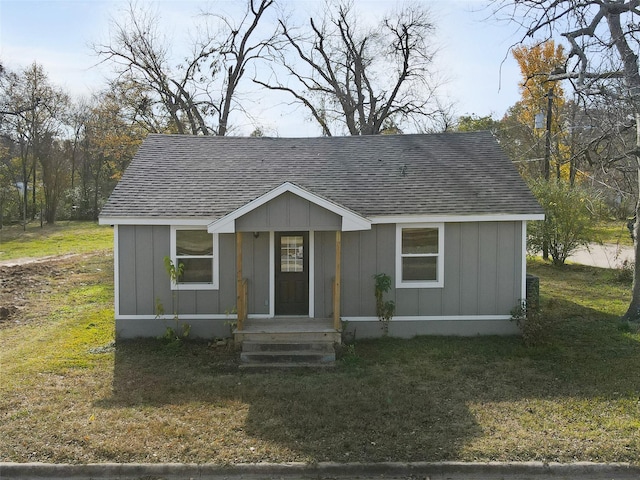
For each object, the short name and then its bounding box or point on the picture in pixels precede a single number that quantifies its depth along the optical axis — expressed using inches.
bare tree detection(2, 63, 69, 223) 1204.5
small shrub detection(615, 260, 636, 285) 681.0
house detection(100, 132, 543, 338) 432.1
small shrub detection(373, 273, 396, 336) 426.0
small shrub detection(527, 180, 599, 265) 762.2
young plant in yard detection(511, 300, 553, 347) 403.9
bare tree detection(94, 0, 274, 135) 1069.1
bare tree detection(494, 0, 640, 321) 395.1
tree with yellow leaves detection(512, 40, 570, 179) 1036.3
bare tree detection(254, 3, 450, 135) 1139.9
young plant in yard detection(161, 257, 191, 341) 420.5
